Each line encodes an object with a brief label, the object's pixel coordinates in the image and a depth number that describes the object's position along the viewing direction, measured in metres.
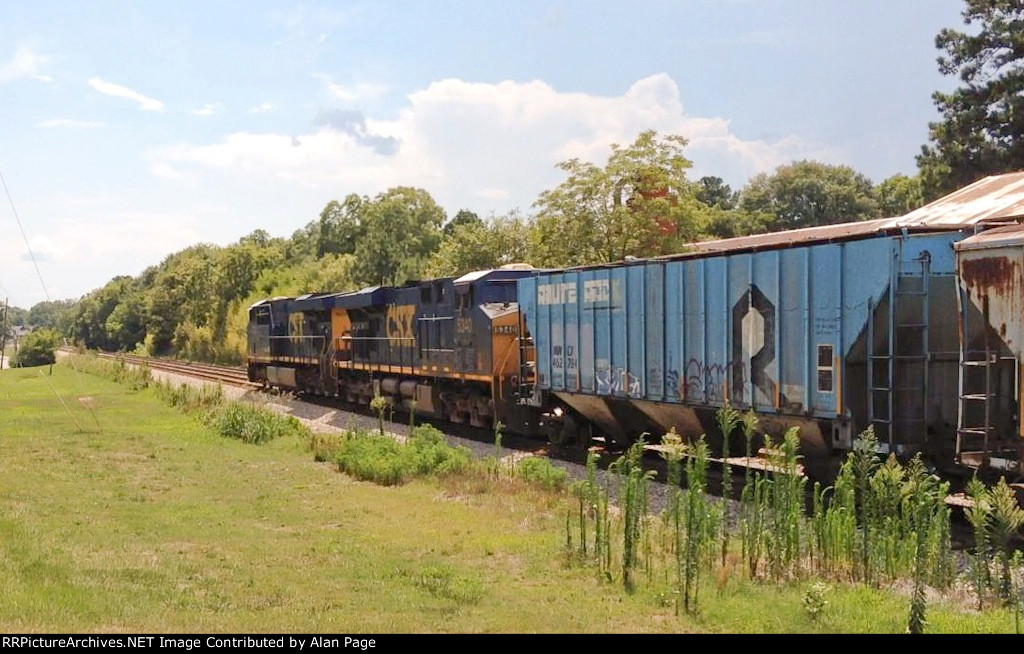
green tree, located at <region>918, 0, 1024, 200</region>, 31.02
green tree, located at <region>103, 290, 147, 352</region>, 118.69
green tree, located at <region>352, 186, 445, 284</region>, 68.06
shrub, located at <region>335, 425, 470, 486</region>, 16.20
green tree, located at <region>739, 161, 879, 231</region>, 86.25
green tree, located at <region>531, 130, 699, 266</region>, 33.62
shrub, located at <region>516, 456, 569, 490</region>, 14.88
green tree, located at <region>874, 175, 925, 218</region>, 78.12
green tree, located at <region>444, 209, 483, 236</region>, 93.38
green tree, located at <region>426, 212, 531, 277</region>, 48.97
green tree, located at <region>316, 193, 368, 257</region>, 79.88
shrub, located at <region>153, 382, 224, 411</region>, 29.64
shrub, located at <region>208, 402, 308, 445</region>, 22.56
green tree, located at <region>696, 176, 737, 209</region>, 110.19
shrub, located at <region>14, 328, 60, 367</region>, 77.00
